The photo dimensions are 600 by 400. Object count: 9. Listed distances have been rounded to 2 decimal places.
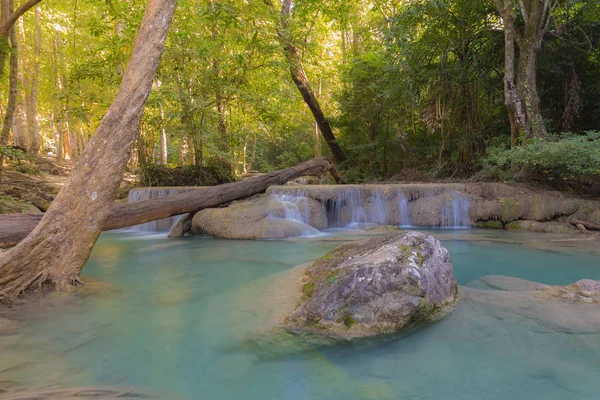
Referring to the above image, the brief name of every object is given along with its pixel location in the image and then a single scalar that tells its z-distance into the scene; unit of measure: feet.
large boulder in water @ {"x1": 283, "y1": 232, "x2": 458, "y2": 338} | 8.95
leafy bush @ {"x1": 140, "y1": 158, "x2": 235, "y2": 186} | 43.29
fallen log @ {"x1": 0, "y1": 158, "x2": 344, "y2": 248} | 16.87
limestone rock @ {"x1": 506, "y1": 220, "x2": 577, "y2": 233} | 25.30
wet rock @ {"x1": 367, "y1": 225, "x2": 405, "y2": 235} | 27.05
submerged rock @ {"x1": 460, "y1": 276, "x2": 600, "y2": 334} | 9.12
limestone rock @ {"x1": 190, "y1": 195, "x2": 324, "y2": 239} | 26.68
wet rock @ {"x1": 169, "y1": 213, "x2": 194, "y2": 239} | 28.73
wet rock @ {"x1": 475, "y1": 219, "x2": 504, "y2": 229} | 28.91
